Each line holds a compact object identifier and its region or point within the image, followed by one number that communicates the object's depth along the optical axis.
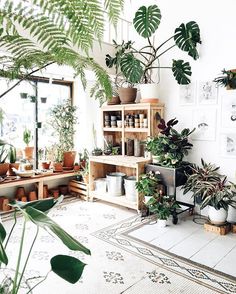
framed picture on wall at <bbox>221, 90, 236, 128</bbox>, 3.31
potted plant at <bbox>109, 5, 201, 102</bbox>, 3.41
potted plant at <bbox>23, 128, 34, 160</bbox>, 4.26
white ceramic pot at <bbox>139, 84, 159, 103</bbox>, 3.78
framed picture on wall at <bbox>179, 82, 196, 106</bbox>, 3.66
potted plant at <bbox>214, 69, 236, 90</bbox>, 3.19
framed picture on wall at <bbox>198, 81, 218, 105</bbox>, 3.46
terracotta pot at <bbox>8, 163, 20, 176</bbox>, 3.95
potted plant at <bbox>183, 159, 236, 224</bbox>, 3.03
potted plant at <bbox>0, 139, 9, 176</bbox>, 3.76
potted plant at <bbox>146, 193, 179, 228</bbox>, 3.19
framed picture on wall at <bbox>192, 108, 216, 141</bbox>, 3.51
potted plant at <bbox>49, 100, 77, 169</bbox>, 4.50
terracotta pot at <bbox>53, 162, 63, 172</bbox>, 4.38
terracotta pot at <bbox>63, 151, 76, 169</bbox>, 4.55
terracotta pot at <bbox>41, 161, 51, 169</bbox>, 4.43
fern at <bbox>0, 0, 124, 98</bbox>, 0.69
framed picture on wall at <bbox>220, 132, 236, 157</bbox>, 3.35
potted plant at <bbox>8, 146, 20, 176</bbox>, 3.96
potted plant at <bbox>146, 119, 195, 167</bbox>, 3.41
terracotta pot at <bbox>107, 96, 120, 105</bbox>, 4.22
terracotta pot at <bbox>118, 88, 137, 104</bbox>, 3.99
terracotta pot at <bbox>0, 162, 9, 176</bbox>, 3.76
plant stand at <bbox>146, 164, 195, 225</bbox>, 3.35
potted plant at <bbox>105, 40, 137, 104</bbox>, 3.84
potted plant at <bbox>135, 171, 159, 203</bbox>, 3.35
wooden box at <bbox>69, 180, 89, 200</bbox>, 4.36
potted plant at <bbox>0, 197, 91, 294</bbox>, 0.60
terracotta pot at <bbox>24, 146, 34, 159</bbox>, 4.35
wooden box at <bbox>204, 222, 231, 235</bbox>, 3.03
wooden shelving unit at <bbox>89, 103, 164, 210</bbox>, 3.70
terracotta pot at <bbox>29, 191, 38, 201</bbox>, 4.06
